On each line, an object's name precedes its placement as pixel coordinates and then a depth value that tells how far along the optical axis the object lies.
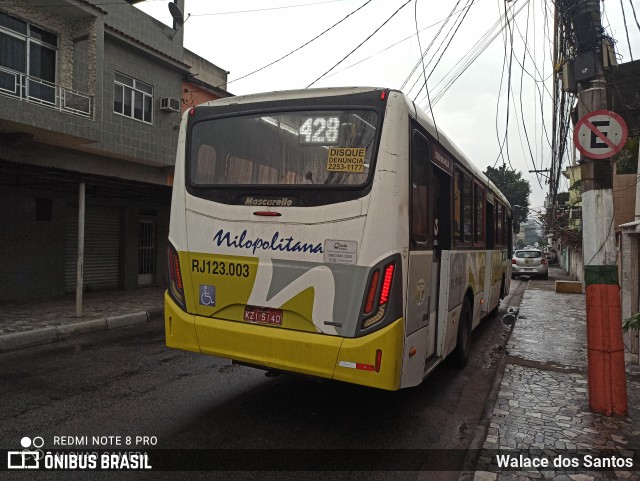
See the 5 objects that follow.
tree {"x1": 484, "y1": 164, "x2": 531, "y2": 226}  49.75
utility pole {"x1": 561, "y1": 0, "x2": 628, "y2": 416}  4.61
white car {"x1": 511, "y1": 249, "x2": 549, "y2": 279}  23.67
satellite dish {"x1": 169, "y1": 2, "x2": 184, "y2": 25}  15.43
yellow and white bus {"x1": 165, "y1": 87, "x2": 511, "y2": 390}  3.75
